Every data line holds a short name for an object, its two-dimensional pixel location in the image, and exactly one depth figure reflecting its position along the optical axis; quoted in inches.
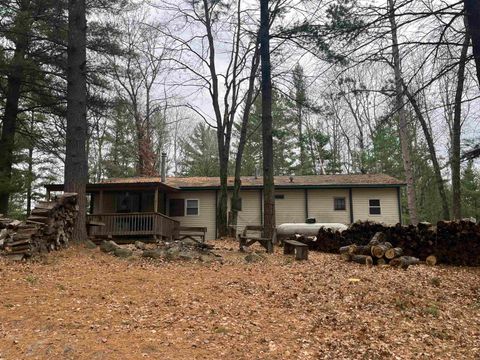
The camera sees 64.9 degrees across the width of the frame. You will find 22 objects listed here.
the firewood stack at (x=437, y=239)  378.0
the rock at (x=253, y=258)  366.0
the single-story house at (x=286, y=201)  751.1
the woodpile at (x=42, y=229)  308.1
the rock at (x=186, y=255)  347.7
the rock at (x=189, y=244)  400.9
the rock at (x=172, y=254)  346.2
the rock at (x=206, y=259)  348.5
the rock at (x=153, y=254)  348.2
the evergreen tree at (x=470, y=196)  1067.9
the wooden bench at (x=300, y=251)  390.3
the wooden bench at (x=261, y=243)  433.4
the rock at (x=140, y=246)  407.2
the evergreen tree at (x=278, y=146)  1178.0
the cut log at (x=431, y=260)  379.9
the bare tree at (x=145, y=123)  1002.7
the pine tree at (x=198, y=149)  1285.7
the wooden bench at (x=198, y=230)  571.5
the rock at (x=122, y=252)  350.3
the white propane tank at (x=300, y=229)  587.5
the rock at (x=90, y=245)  385.4
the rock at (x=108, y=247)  366.3
